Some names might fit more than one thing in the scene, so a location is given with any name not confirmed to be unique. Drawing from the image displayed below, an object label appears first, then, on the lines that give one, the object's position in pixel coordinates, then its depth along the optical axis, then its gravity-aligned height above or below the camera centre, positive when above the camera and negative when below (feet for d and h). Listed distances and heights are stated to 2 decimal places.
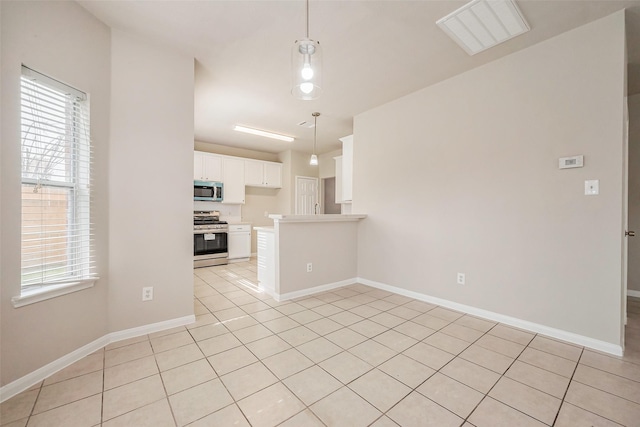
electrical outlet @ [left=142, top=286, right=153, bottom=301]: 7.85 -2.48
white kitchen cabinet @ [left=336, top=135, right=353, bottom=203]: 14.99 +2.49
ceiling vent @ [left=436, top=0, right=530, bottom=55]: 6.40 +5.02
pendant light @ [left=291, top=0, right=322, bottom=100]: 5.50 +3.18
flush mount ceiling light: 16.22 +5.14
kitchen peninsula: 10.91 -1.91
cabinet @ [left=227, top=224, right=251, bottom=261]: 18.94 -2.19
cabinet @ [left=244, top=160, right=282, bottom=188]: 20.74 +3.11
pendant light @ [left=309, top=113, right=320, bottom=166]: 14.18 +5.18
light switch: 7.04 +0.71
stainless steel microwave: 17.97 +1.45
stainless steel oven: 17.15 -1.98
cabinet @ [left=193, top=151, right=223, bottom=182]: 18.25 +3.19
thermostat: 7.25 +1.44
